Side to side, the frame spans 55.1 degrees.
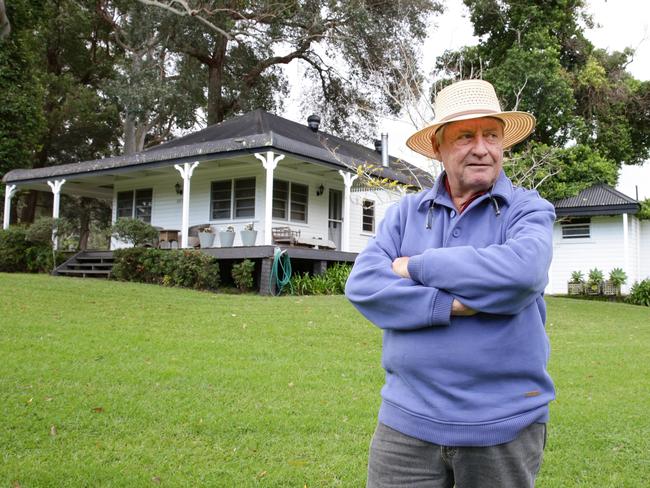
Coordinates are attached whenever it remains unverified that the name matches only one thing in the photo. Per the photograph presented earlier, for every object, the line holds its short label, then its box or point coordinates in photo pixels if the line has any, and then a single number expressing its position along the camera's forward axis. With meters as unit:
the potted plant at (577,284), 21.81
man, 1.84
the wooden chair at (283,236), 16.92
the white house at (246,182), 17.00
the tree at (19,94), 24.62
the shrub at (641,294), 20.23
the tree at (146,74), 23.27
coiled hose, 15.22
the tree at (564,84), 22.03
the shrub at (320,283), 15.76
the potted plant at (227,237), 17.70
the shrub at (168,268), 15.20
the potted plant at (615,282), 20.91
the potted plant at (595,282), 21.47
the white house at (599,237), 21.42
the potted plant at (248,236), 17.00
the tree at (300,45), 22.95
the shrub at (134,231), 17.45
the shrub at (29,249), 19.00
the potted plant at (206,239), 17.98
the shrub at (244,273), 15.15
